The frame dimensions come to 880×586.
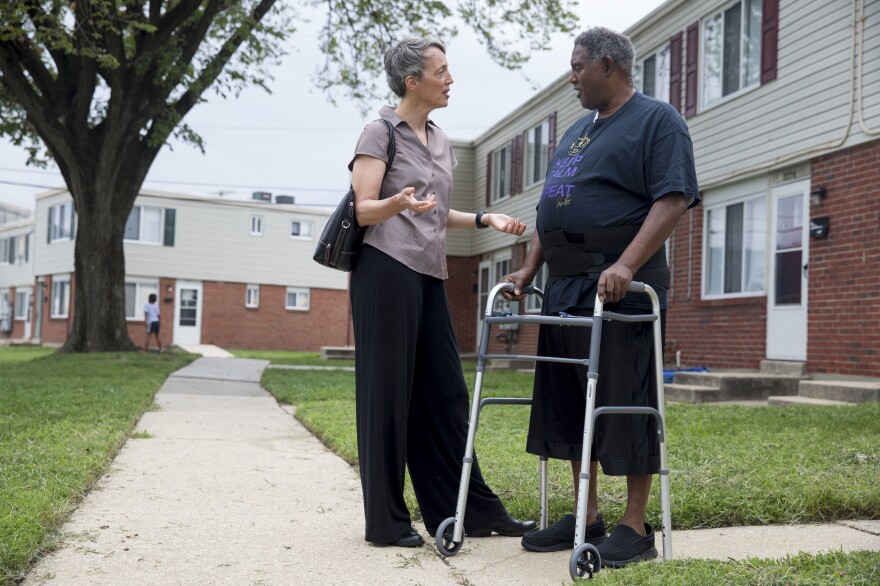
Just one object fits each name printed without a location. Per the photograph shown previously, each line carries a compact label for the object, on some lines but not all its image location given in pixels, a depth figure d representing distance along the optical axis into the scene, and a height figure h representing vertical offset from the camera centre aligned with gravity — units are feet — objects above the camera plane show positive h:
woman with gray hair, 11.61 -0.22
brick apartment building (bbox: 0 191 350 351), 115.96 +4.15
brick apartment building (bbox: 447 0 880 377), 33.63 +5.87
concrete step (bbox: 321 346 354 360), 81.97 -3.58
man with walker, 10.27 +0.73
